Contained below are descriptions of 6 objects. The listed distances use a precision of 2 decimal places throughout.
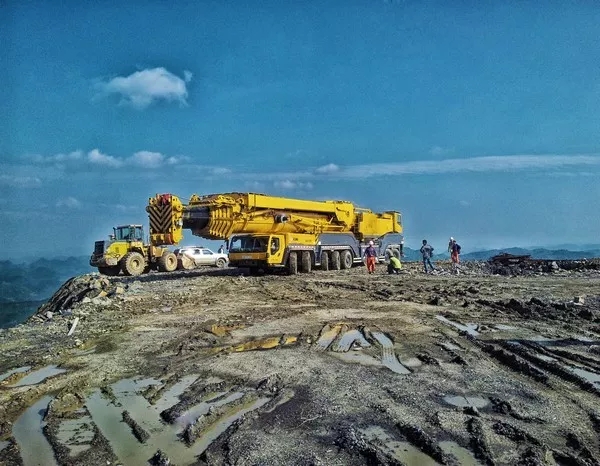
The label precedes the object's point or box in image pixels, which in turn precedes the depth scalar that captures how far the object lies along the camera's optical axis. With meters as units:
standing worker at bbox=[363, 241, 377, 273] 25.19
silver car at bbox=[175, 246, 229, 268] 30.53
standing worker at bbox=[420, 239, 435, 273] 24.36
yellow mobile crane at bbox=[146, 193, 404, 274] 20.50
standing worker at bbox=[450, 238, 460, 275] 23.95
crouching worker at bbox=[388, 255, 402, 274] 23.67
